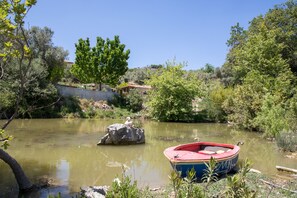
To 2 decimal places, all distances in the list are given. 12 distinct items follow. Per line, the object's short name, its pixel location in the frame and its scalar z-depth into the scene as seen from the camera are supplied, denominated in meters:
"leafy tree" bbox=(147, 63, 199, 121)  30.20
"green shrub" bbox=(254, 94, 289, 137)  16.95
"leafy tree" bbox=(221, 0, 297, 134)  20.25
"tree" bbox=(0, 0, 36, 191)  5.04
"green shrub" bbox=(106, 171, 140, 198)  4.04
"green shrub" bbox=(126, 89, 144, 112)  37.50
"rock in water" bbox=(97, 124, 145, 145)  15.74
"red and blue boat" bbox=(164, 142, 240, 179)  9.10
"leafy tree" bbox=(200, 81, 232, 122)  30.29
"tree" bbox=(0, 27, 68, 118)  26.89
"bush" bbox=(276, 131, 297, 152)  14.10
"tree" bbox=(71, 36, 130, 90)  39.78
